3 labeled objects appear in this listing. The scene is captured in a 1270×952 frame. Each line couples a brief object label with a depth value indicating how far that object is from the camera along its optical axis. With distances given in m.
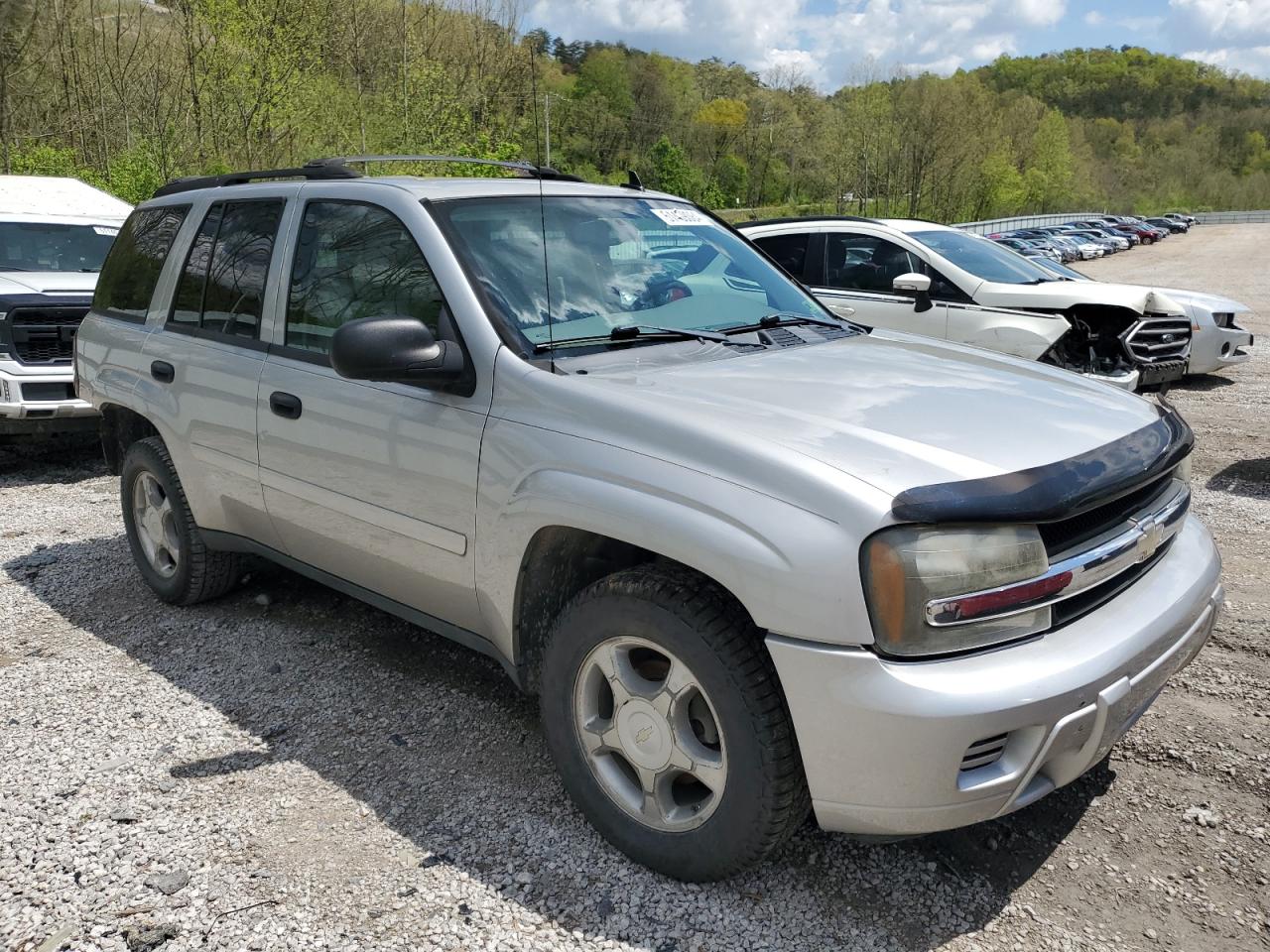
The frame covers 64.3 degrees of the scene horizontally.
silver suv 2.20
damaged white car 8.64
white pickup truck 7.07
